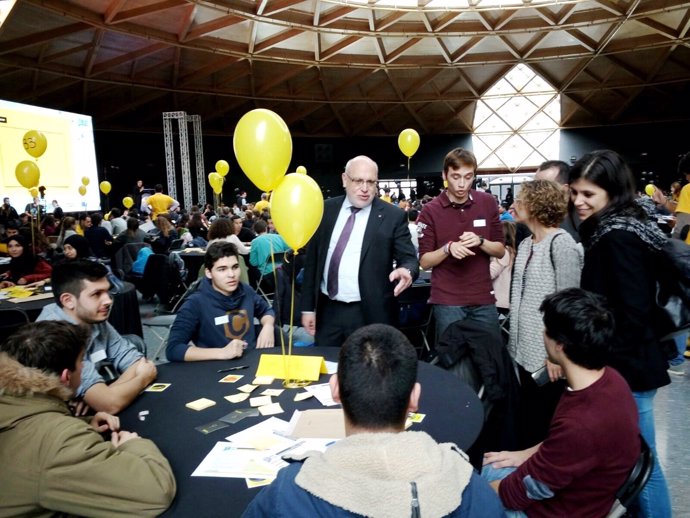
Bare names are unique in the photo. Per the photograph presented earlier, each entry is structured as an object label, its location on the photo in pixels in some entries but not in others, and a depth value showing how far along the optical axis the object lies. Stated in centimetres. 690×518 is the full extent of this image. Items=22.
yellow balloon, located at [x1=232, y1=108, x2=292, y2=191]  242
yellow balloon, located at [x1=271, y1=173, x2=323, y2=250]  237
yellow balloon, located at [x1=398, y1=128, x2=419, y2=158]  811
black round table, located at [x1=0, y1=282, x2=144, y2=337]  383
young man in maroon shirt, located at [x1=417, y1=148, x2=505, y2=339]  299
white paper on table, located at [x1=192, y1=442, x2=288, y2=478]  135
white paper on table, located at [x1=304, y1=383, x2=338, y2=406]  184
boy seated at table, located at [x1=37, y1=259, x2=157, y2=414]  222
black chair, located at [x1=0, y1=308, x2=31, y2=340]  377
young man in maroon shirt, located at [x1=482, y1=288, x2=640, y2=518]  139
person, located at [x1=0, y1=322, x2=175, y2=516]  118
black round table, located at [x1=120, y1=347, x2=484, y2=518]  126
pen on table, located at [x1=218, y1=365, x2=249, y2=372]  223
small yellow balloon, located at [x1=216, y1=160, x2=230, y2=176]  1167
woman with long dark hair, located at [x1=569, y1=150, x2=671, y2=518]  177
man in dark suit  284
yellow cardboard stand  210
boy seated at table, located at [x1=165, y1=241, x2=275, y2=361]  263
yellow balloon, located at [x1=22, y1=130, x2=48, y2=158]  780
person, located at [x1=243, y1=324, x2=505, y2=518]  77
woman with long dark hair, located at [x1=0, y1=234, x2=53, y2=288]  500
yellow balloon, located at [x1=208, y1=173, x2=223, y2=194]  1228
